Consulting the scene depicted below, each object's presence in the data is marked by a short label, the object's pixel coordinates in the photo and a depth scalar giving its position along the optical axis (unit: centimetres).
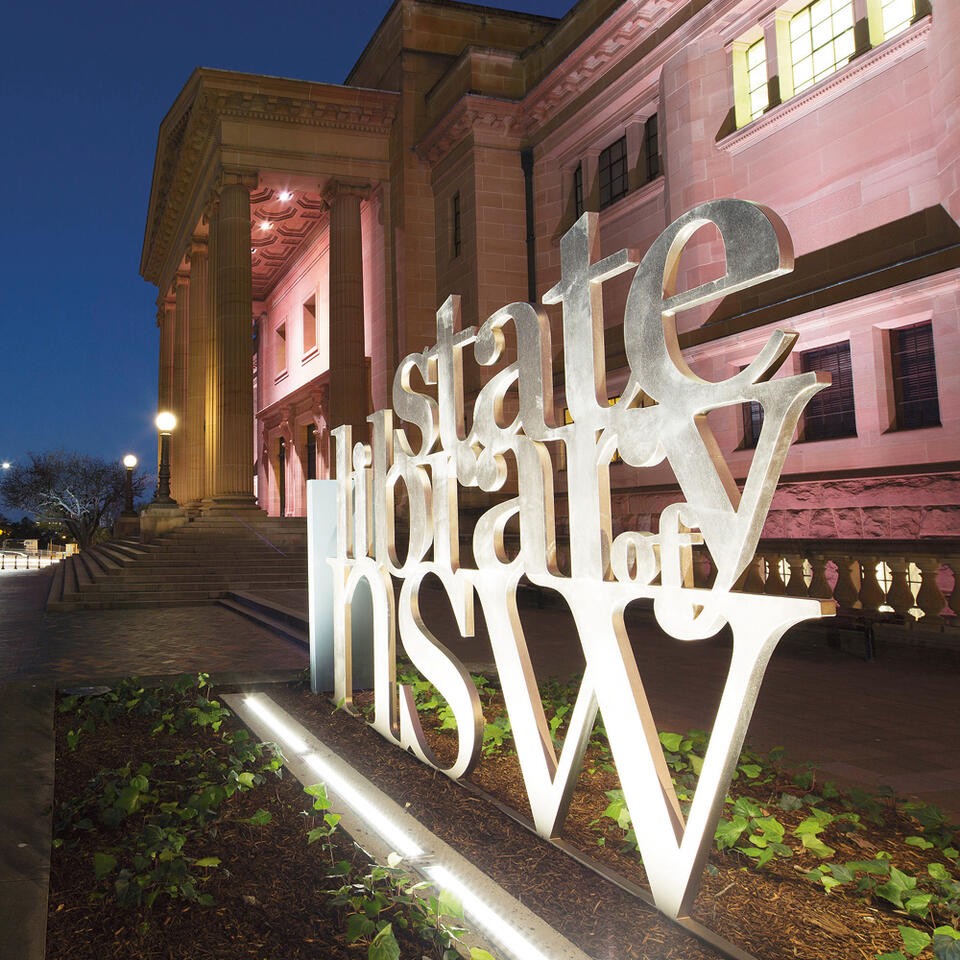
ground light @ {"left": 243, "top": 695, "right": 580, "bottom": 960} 280
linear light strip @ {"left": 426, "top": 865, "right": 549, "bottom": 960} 273
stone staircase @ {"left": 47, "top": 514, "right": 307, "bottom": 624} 1617
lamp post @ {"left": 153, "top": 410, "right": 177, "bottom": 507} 2167
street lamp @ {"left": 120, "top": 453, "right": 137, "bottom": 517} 2742
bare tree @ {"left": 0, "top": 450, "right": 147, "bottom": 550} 6184
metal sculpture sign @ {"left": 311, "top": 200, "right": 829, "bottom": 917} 278
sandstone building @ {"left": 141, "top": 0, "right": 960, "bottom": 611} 1195
